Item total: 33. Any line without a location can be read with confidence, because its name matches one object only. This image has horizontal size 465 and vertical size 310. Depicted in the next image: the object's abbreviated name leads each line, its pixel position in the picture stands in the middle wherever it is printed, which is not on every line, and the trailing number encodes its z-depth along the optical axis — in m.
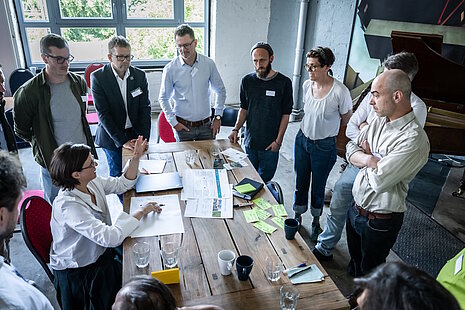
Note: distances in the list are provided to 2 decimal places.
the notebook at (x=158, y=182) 2.26
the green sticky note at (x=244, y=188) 2.23
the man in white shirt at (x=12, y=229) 1.02
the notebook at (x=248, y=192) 2.19
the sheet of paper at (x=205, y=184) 2.22
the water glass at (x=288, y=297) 1.43
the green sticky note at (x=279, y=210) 2.04
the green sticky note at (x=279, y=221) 1.94
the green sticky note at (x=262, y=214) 2.01
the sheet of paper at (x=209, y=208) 2.03
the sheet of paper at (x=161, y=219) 1.87
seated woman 1.78
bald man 1.88
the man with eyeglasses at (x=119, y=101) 2.89
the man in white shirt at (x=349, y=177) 2.45
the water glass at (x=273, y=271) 1.58
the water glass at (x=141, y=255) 1.62
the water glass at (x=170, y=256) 1.63
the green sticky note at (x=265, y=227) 1.89
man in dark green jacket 2.54
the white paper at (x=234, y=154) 2.73
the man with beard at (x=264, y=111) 2.88
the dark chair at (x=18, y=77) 4.77
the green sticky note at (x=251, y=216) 1.97
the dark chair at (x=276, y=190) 2.63
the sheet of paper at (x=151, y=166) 2.51
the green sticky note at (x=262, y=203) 2.10
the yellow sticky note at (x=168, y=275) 1.50
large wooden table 1.48
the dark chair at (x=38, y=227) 1.80
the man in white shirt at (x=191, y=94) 3.26
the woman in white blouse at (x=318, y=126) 2.67
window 5.53
